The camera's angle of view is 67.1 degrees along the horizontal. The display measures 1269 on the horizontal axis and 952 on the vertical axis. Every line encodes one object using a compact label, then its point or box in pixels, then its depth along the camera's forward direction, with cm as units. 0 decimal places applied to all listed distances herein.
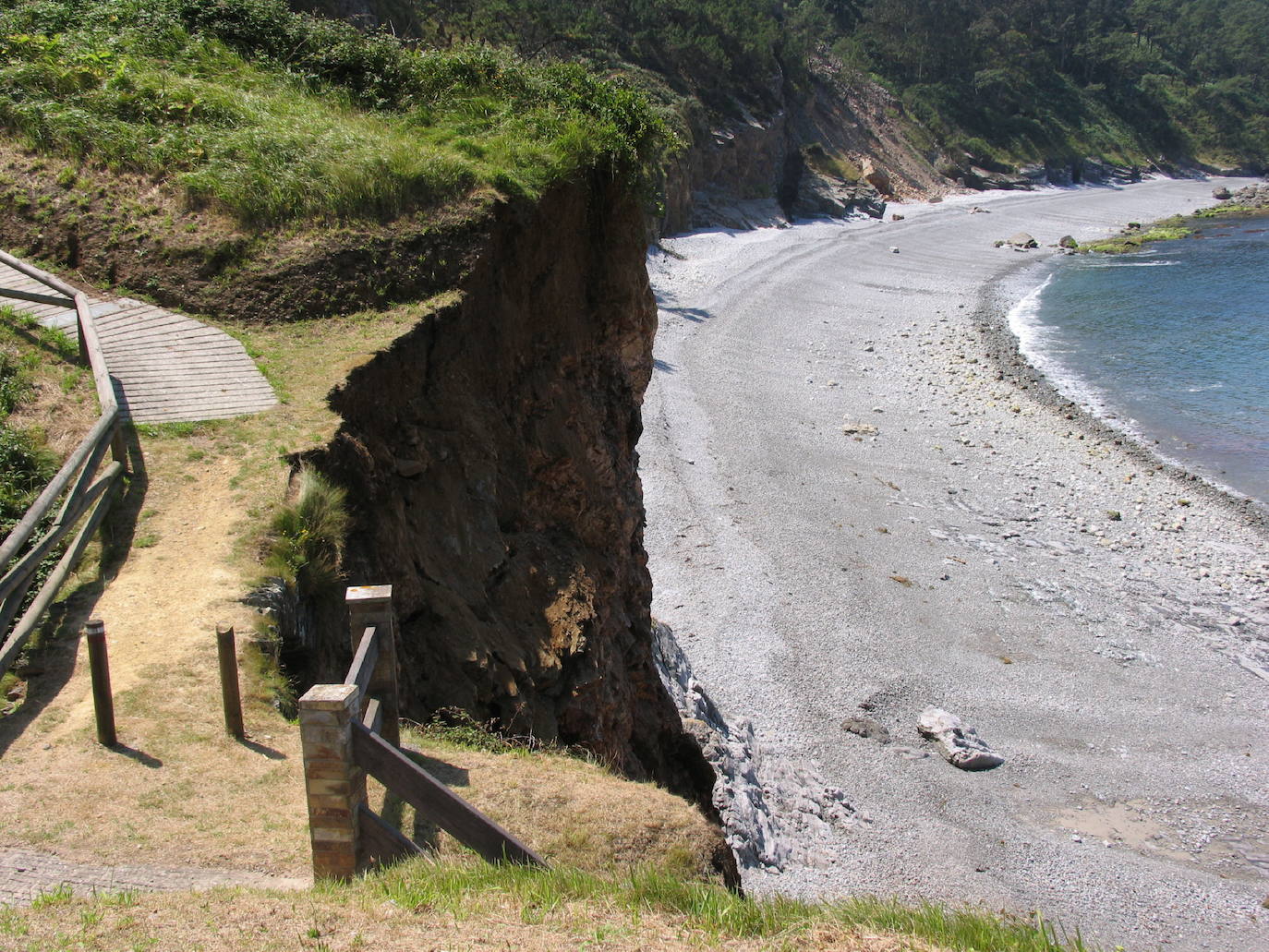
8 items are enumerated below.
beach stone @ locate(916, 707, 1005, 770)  1428
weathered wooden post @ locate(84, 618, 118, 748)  579
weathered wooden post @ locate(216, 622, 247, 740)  602
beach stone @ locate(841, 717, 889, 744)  1479
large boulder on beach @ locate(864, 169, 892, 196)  6981
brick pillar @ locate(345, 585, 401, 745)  608
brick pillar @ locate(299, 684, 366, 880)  486
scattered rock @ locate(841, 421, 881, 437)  2731
